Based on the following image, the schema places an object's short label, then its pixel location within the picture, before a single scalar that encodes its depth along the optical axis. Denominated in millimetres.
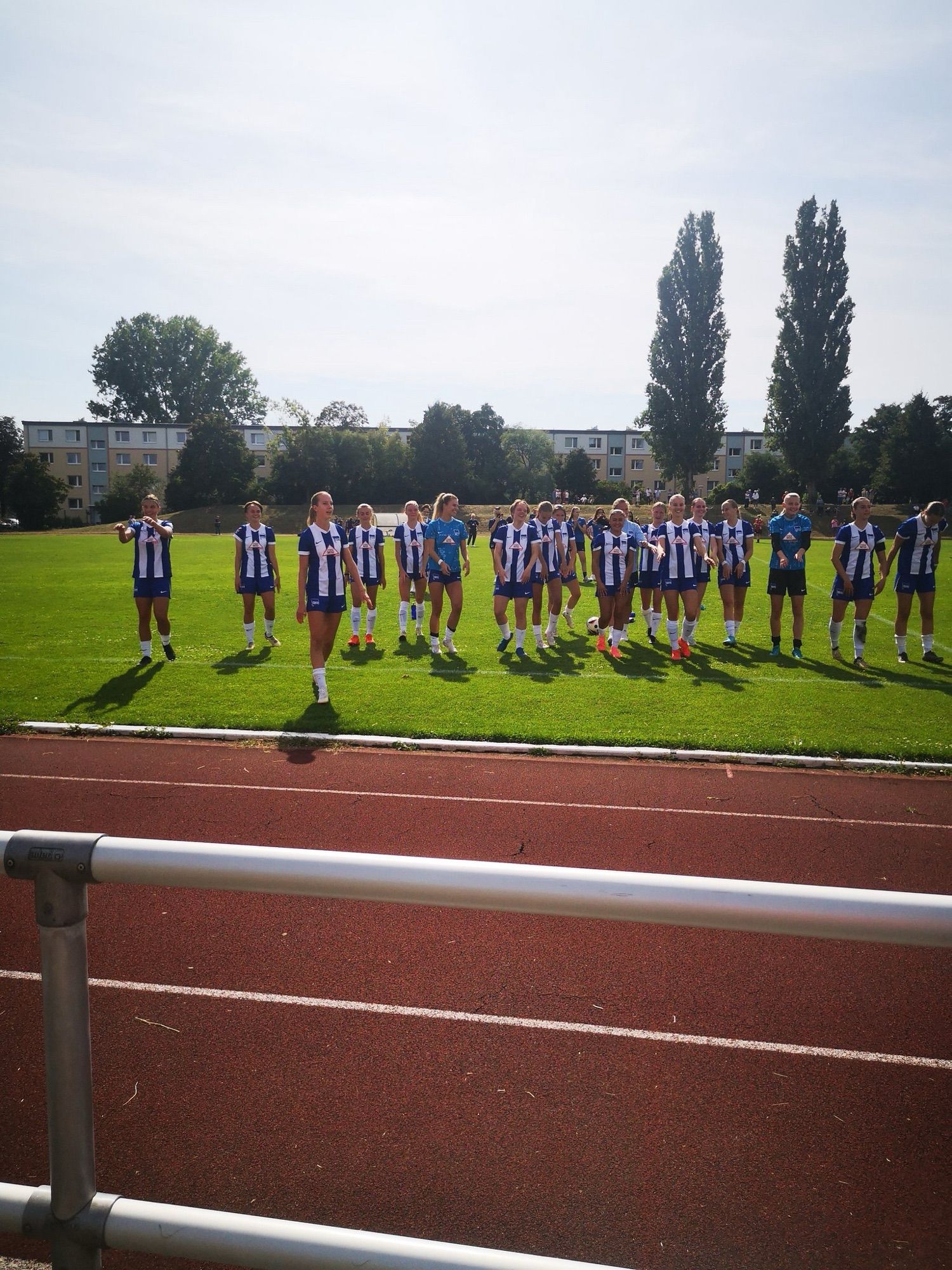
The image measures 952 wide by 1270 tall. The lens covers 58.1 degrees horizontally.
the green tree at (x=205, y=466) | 72750
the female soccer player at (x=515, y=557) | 13398
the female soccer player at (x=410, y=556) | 15125
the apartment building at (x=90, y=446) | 94688
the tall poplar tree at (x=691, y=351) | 63000
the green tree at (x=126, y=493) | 71375
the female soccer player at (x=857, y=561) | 12805
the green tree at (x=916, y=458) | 68812
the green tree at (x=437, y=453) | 71062
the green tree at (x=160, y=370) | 100812
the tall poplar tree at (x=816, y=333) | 60625
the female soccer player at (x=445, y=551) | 13227
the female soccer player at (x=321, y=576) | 10258
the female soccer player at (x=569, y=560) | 15990
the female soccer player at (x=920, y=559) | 12555
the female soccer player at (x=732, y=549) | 14219
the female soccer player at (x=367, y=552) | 15023
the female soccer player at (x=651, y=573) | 13945
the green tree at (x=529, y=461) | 75938
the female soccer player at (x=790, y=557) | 13203
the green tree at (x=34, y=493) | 67750
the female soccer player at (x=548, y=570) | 13820
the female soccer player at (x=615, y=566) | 13531
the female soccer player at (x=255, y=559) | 13867
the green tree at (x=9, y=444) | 72125
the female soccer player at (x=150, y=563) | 12336
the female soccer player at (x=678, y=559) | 13219
